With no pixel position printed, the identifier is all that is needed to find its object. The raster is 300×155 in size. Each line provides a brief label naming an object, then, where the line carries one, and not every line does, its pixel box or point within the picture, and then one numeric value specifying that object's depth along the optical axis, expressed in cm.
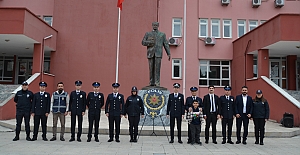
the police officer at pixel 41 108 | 764
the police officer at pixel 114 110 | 776
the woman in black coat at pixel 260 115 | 778
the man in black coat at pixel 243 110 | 783
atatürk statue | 993
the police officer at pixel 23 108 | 761
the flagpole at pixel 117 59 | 1697
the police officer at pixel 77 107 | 772
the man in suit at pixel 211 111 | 771
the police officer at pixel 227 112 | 777
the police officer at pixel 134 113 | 774
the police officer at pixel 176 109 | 770
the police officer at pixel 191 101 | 762
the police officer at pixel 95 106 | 777
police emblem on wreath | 952
